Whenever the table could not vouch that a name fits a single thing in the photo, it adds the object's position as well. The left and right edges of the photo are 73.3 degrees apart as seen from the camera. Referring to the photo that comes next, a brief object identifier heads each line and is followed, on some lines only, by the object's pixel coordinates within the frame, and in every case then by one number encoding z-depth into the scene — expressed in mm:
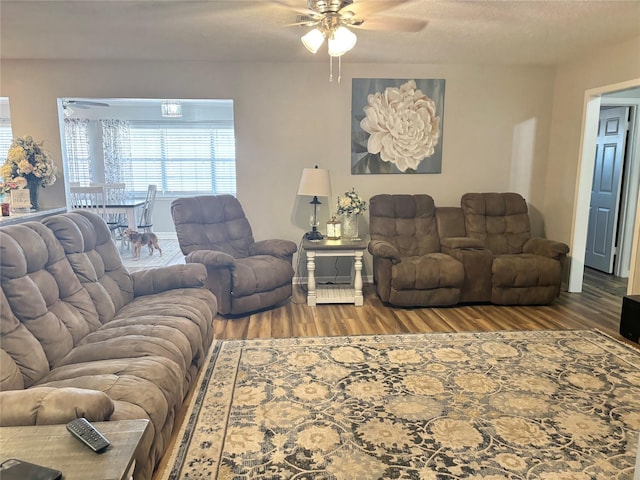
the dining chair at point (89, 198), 5688
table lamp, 4227
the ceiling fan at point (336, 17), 2658
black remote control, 1232
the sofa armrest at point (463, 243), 4312
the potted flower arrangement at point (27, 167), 4117
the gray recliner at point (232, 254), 3789
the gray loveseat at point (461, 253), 4039
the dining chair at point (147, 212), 6680
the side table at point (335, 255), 4133
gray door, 5188
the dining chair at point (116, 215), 6207
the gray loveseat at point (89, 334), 1576
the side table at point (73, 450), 1156
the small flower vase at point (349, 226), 4508
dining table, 5988
